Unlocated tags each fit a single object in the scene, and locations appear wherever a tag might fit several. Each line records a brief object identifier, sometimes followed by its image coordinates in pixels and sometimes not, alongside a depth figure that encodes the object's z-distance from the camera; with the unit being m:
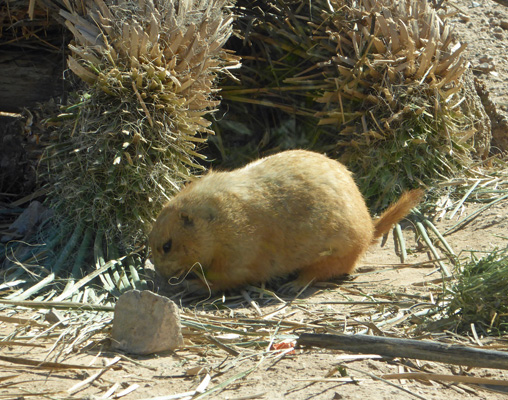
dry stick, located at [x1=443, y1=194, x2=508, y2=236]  11.67
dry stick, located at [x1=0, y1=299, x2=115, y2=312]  8.14
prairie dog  9.77
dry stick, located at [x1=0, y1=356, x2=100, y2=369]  6.57
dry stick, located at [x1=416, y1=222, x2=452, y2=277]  9.99
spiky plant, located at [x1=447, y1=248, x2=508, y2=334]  7.44
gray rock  7.18
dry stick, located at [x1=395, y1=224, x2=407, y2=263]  11.01
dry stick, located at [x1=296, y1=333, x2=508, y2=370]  5.98
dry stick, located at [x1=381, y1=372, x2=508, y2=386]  6.09
